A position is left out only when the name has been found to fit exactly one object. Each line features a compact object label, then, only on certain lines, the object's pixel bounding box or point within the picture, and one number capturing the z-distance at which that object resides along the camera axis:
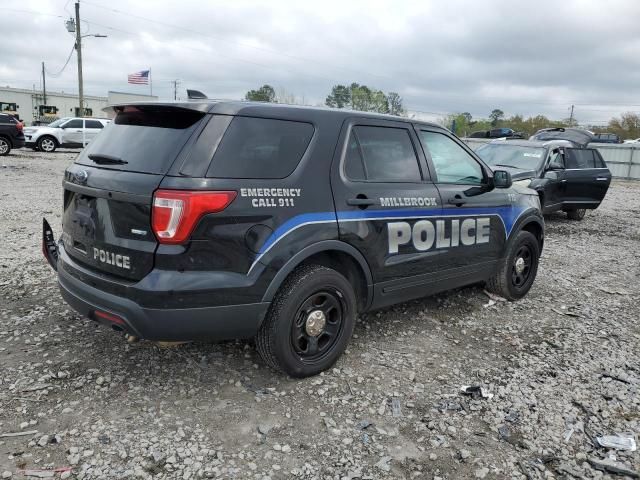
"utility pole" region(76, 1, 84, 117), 30.86
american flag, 32.34
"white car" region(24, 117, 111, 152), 22.51
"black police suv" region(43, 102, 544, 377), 2.79
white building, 67.62
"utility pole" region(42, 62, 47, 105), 70.19
